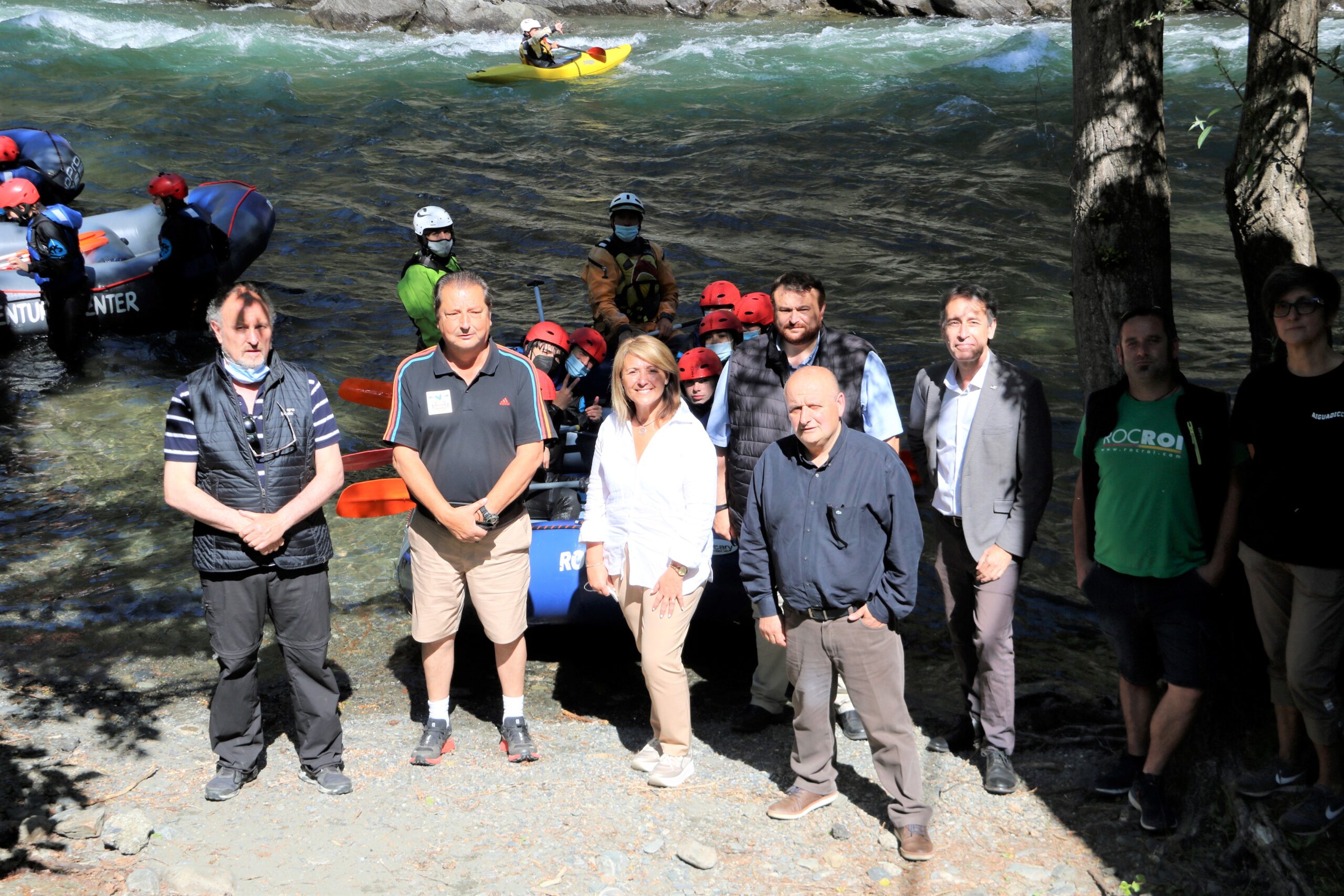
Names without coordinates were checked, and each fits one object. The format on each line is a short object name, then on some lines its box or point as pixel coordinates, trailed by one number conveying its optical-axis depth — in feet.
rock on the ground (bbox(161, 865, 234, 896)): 12.57
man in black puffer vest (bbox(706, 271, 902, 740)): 15.52
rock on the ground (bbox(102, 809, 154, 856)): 13.25
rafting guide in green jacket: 23.31
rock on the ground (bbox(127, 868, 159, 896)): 12.50
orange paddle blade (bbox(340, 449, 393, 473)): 21.70
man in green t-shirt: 12.98
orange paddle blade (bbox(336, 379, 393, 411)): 24.84
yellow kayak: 74.54
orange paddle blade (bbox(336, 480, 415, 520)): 19.57
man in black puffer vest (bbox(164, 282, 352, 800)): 14.05
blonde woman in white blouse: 14.82
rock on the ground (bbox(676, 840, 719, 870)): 13.48
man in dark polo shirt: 15.12
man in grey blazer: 14.23
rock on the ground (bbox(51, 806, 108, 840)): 13.47
